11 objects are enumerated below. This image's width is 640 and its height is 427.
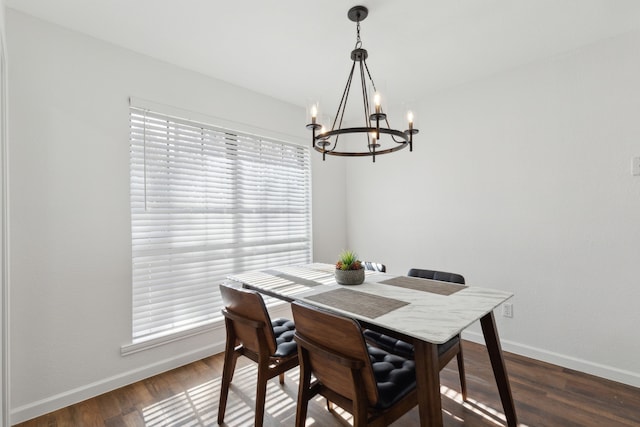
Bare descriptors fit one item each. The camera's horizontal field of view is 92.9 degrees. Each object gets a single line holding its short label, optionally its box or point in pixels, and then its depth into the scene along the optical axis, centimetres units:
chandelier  160
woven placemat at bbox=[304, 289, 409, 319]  141
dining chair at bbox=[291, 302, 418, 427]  117
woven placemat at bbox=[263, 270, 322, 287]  198
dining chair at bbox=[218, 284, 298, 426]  153
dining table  119
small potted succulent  190
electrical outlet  263
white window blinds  229
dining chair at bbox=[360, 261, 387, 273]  243
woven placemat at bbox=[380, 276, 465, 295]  175
